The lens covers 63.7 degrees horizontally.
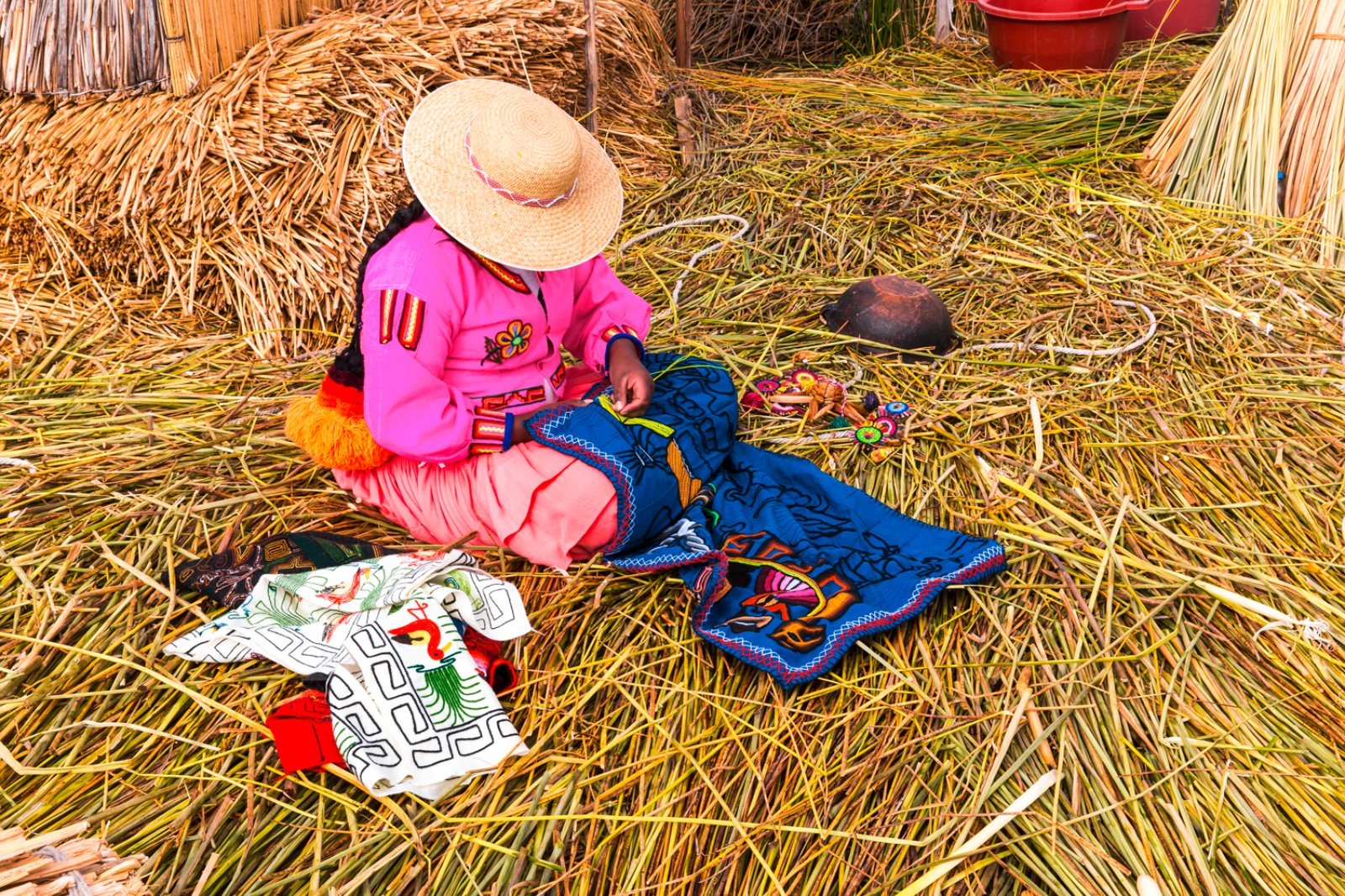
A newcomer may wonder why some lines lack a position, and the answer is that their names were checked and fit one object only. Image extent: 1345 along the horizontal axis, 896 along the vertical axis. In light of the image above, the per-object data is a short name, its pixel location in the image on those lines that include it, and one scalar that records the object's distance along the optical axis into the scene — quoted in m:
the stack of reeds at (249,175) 2.99
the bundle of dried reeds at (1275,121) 3.30
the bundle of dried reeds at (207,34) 3.00
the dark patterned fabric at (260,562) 2.03
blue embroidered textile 1.96
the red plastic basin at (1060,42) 4.49
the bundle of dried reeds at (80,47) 3.06
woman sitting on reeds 1.98
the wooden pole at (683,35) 4.66
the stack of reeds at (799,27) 5.35
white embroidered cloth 1.69
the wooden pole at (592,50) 3.71
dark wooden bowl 2.89
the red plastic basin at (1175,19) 5.05
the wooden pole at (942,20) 5.41
